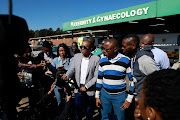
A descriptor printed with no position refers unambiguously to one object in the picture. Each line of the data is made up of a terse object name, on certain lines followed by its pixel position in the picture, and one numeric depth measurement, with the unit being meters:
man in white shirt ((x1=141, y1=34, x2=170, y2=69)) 2.49
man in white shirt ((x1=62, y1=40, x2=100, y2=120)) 2.55
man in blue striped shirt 2.22
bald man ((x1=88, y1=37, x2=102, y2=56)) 4.61
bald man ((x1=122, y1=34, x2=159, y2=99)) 1.96
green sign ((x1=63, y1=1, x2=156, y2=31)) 7.27
